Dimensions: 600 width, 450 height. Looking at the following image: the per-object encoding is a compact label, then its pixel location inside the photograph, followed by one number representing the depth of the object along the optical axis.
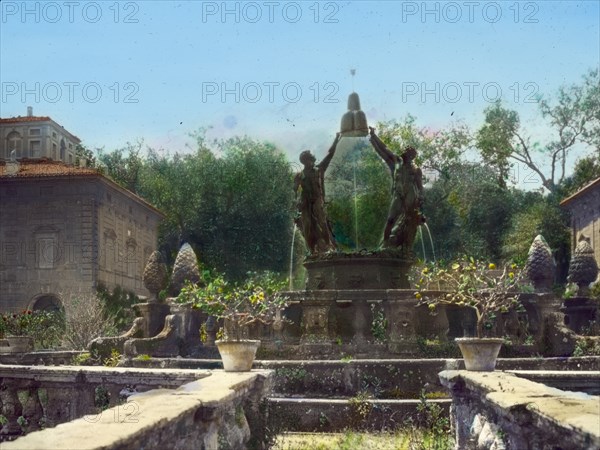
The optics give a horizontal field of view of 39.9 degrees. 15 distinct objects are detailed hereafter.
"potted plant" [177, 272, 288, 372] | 9.09
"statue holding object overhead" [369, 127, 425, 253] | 15.62
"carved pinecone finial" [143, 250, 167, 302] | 17.50
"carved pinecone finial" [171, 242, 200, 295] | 17.62
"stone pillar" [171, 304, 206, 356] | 15.20
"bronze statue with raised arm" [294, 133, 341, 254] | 15.85
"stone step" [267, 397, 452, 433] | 9.99
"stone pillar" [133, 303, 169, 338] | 16.80
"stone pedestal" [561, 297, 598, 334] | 19.47
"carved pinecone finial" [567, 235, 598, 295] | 18.22
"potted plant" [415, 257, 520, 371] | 8.72
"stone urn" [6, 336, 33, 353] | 18.98
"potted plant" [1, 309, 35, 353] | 19.08
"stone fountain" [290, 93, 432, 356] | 13.11
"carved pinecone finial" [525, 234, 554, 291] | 16.00
